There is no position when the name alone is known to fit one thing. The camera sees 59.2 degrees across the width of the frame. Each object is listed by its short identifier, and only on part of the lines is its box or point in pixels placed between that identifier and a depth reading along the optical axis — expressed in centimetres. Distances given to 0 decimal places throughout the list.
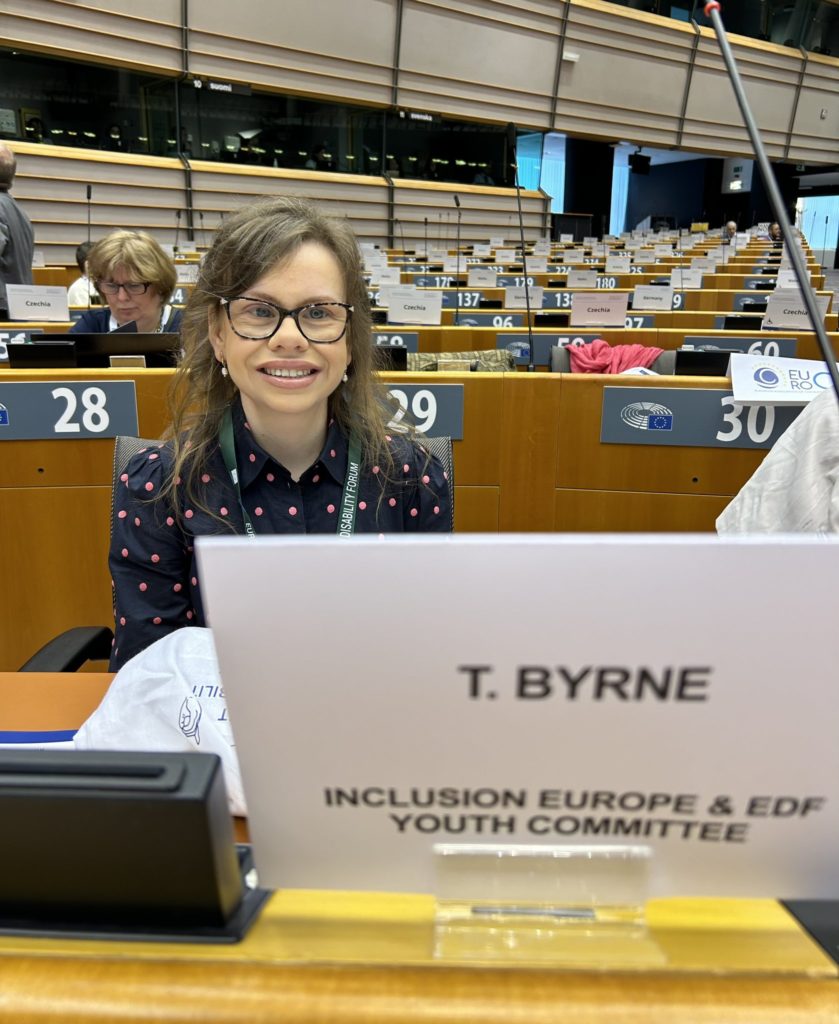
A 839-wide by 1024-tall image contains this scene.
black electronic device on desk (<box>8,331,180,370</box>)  235
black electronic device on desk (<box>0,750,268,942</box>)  40
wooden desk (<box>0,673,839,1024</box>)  38
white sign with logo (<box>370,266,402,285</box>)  768
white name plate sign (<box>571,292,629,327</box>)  485
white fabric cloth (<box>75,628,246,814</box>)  80
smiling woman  121
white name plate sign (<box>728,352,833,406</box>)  216
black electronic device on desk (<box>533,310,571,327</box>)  495
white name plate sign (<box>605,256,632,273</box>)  1102
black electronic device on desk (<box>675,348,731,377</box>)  291
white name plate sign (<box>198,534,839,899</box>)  36
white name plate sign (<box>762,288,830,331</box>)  452
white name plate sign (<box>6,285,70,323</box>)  430
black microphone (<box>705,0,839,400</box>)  57
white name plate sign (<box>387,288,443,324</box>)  487
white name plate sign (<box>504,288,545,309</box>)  665
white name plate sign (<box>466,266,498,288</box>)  866
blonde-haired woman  288
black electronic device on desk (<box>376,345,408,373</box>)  274
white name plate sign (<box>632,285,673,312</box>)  606
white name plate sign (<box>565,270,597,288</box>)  908
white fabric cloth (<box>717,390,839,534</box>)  142
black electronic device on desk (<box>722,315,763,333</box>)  477
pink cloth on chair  361
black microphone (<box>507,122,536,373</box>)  343
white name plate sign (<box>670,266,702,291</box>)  821
